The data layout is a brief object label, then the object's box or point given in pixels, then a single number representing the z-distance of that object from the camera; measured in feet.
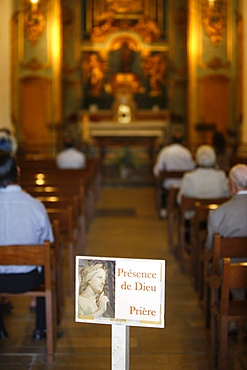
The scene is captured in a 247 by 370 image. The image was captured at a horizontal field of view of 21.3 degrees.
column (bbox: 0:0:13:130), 45.37
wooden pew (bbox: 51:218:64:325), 15.86
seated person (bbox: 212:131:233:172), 29.96
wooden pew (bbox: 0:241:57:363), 13.21
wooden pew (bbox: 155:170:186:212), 31.04
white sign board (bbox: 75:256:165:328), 8.12
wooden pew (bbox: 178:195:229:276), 20.13
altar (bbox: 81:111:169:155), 54.03
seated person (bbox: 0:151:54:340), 14.15
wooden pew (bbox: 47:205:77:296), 18.38
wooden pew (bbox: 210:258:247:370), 11.83
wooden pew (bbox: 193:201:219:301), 17.85
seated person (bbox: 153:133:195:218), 32.42
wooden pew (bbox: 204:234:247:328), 13.62
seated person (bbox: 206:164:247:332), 14.67
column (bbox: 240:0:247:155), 50.25
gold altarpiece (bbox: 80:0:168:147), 59.06
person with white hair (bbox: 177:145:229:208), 22.12
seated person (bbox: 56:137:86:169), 34.30
